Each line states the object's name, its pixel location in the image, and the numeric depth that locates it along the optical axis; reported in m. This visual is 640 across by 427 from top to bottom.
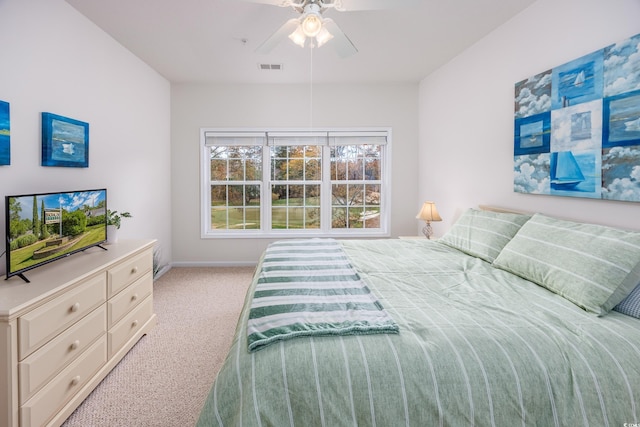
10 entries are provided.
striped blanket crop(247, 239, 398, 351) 1.27
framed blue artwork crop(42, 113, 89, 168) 2.33
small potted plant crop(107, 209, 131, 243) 2.77
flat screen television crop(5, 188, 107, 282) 1.79
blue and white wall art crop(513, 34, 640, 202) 1.91
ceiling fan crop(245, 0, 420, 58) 2.01
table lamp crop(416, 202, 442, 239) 3.83
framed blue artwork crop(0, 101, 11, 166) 1.97
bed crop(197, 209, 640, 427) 1.07
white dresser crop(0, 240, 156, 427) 1.49
